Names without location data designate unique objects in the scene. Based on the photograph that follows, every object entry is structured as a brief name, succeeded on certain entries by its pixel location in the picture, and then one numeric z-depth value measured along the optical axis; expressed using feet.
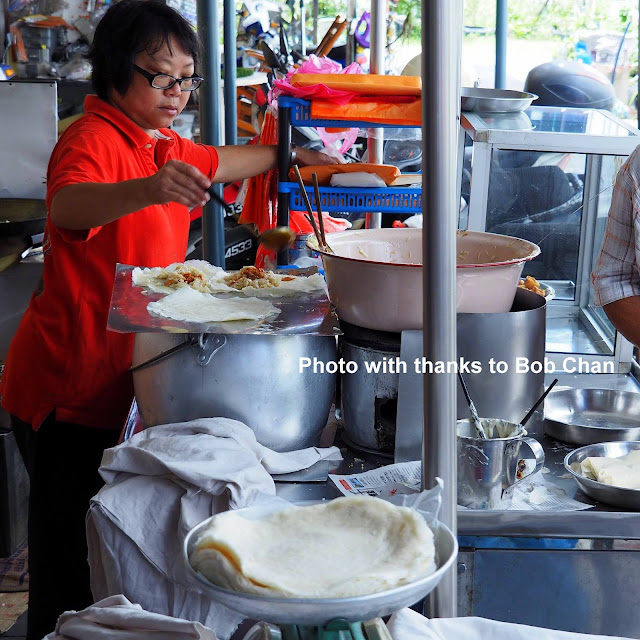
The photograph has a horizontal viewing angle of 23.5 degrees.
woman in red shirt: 9.70
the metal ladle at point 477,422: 8.01
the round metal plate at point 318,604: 5.37
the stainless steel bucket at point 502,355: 8.41
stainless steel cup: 7.87
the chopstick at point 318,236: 9.01
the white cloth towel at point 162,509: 7.76
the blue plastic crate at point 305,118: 12.25
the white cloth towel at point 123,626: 6.79
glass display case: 10.35
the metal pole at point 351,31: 20.04
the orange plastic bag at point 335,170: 12.54
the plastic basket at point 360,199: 12.51
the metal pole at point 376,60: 14.21
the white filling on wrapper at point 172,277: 9.23
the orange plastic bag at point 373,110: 12.04
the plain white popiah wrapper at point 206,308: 8.54
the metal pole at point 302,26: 23.31
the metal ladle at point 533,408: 8.42
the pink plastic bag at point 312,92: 11.99
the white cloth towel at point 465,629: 6.83
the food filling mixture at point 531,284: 10.05
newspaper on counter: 8.06
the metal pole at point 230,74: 17.18
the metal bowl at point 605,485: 7.99
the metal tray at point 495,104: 11.35
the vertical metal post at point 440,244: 6.66
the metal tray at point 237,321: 8.31
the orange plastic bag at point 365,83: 11.91
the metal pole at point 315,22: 28.85
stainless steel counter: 7.90
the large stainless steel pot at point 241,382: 8.31
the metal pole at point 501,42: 22.42
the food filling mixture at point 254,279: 9.35
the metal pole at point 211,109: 13.70
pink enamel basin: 8.38
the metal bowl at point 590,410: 8.92
